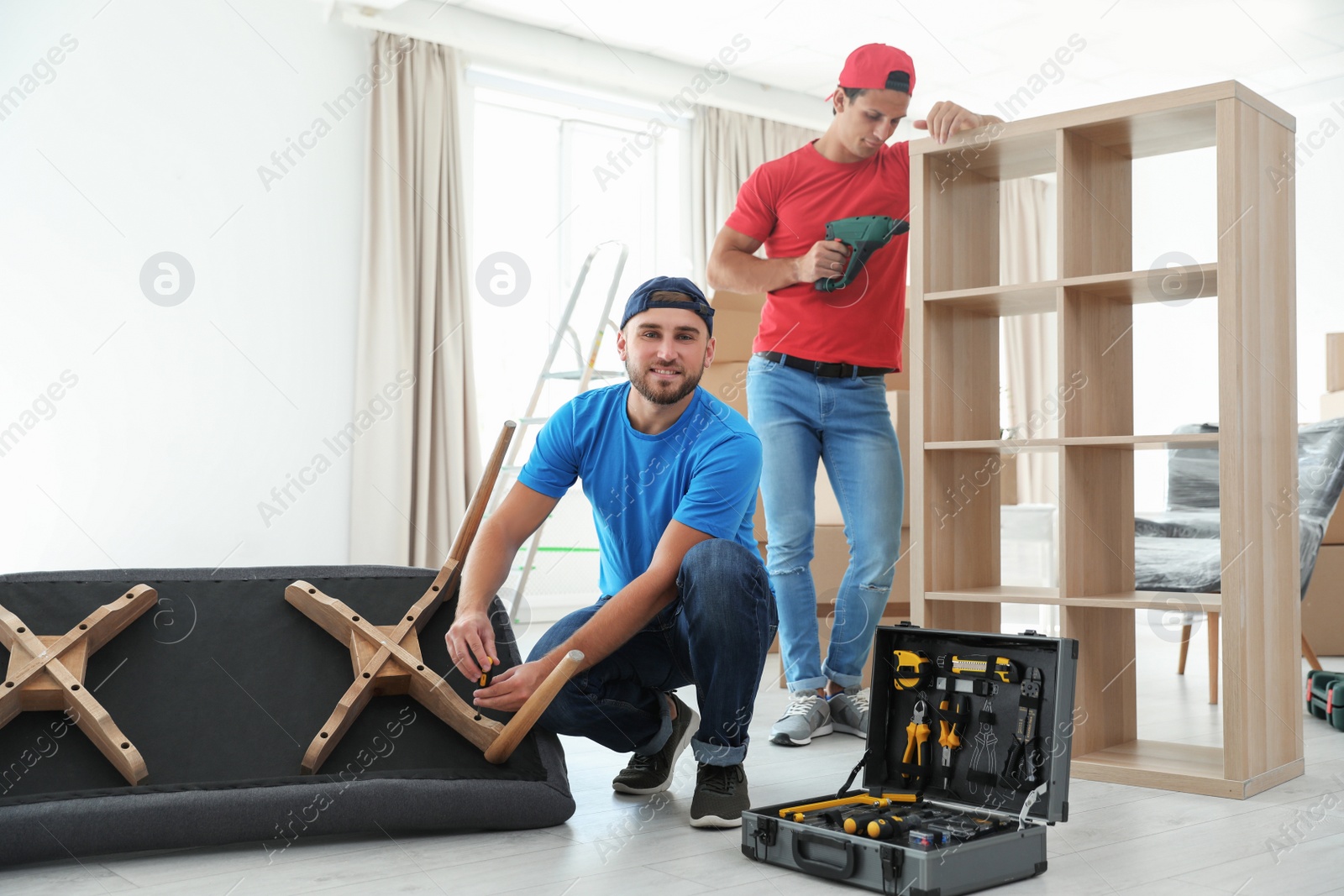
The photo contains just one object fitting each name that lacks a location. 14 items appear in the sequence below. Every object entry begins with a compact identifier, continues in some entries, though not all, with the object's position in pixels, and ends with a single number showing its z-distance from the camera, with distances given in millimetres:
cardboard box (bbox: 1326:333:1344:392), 4638
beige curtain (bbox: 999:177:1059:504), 7047
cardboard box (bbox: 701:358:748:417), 3928
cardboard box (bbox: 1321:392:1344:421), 4566
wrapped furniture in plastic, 2670
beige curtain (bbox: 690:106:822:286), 6027
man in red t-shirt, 2469
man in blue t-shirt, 1728
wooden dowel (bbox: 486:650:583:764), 1639
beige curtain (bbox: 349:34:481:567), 4930
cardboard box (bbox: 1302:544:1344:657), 3943
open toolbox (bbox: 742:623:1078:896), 1456
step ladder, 3947
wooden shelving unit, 2020
